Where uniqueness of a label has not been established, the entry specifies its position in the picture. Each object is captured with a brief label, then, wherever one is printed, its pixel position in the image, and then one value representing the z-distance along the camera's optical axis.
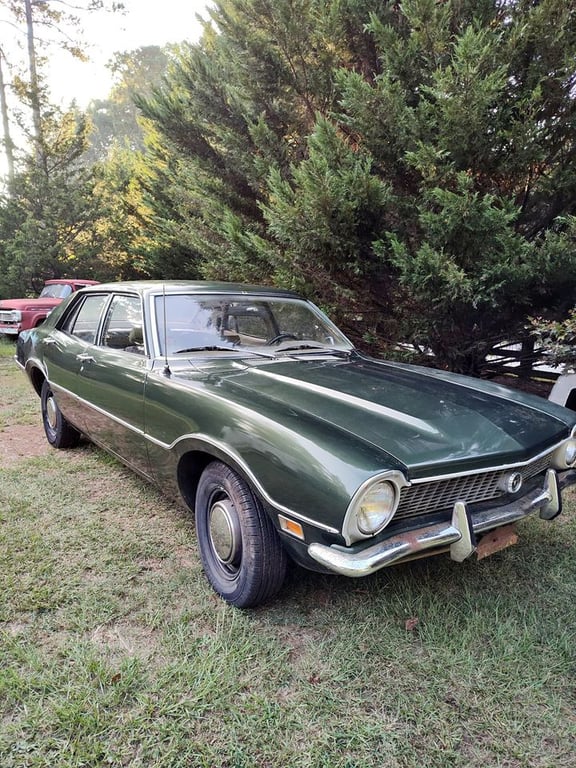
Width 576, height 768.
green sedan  1.80
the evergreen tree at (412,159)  3.82
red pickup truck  9.85
